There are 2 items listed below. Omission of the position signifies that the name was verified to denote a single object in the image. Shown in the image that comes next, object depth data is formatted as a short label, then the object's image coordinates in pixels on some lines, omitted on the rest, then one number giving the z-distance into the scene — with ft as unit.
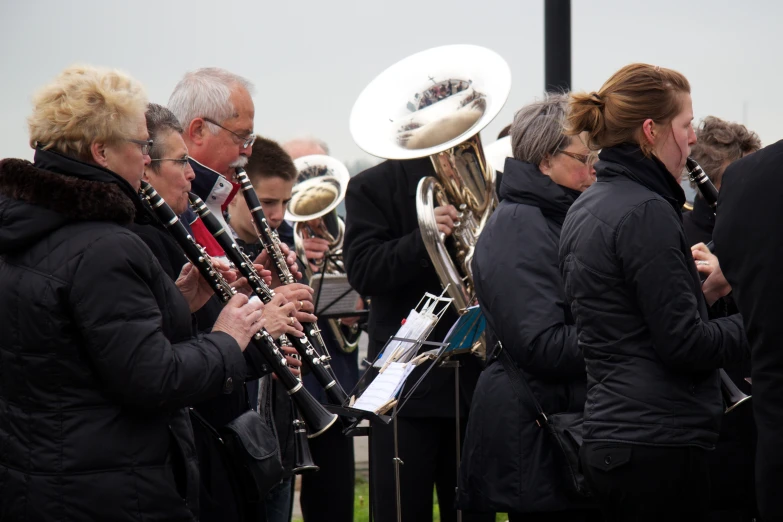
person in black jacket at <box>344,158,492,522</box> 26.27
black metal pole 31.50
